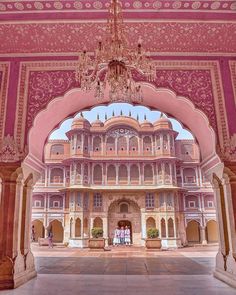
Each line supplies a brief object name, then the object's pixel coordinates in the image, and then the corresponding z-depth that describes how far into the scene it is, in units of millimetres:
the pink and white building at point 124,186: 18344
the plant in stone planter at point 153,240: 13820
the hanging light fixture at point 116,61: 3420
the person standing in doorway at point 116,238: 17578
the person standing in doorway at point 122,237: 17594
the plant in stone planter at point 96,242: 13680
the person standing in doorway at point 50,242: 15844
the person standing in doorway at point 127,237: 17609
